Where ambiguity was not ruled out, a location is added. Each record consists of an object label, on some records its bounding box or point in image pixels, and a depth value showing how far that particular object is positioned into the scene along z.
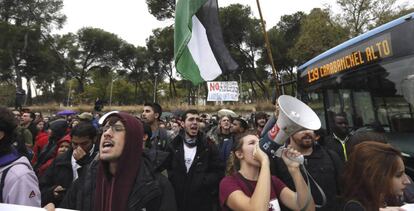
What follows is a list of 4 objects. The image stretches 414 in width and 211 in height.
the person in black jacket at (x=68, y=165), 3.19
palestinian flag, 4.80
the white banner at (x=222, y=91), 13.99
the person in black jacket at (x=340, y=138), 4.28
